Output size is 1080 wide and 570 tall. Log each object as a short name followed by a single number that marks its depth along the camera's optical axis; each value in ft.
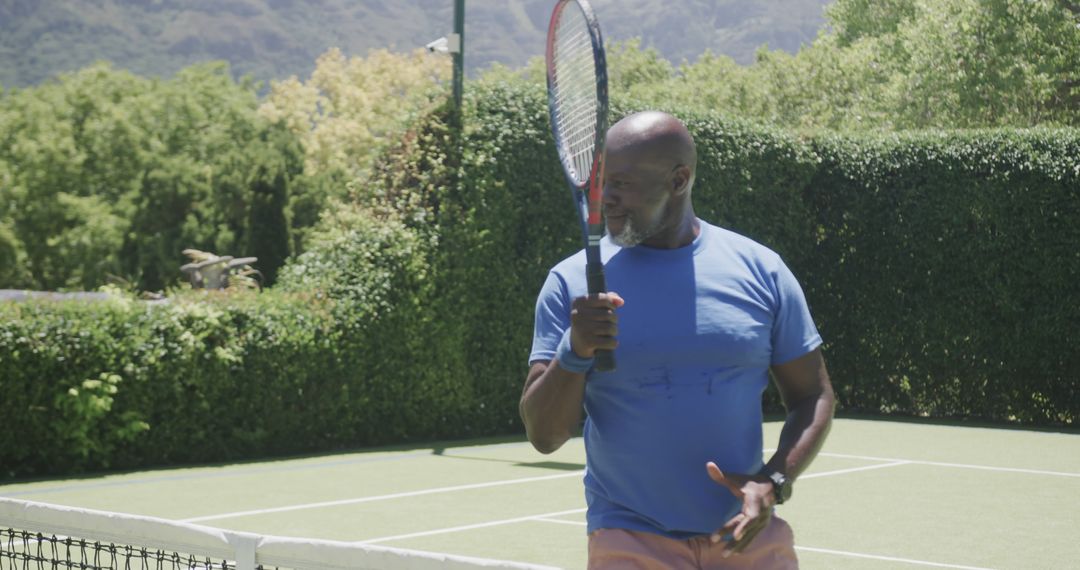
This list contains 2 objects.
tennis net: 12.37
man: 10.39
